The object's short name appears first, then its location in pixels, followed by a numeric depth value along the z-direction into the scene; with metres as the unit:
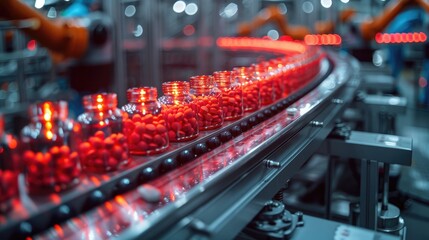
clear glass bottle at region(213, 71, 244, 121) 1.31
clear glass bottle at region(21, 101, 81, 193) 0.74
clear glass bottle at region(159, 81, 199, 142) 1.07
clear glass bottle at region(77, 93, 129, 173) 0.86
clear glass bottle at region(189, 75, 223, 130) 1.19
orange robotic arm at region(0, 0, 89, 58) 2.00
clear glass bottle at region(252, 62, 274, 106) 1.55
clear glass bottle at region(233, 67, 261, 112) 1.43
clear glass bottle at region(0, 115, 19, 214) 0.67
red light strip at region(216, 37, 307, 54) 4.52
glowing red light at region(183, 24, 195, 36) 8.30
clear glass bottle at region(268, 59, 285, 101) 1.65
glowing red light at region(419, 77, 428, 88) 5.36
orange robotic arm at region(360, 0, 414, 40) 4.45
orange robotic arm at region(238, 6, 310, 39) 6.75
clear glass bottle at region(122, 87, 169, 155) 0.97
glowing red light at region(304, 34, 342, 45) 7.69
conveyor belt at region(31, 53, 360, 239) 0.71
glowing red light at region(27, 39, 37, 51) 5.14
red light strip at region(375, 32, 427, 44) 5.80
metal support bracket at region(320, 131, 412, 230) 1.61
